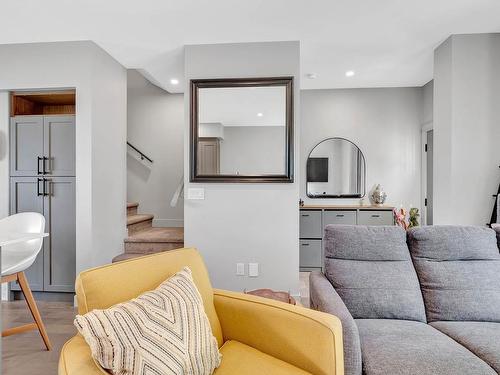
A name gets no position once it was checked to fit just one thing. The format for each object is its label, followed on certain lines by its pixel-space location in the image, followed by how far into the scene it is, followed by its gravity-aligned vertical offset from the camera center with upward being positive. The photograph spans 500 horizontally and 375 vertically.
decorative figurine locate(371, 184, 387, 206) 4.41 -0.19
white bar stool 2.17 -0.60
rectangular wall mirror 2.99 +0.54
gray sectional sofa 1.34 -0.60
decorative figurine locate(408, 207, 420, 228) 4.18 -0.47
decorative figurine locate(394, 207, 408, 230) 4.00 -0.46
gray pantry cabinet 3.14 -0.04
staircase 3.60 -0.71
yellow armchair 1.12 -0.58
